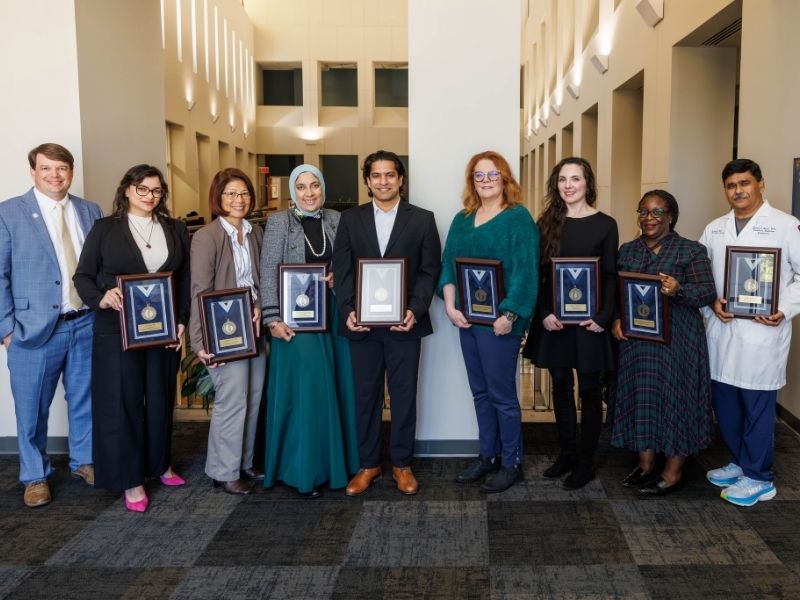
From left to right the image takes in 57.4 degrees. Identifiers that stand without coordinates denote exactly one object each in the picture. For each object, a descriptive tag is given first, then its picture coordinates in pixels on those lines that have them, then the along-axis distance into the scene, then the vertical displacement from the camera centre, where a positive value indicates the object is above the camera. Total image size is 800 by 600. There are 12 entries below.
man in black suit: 4.14 -0.38
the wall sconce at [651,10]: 8.73 +2.73
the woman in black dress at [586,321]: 4.02 -0.40
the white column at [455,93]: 4.58 +0.91
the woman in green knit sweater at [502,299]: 4.03 -0.35
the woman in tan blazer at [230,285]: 4.11 -0.26
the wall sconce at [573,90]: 14.70 +2.97
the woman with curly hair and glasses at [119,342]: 4.02 -0.55
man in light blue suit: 4.18 -0.36
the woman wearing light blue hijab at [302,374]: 4.16 -0.78
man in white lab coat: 3.88 -0.49
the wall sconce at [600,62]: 11.84 +2.85
